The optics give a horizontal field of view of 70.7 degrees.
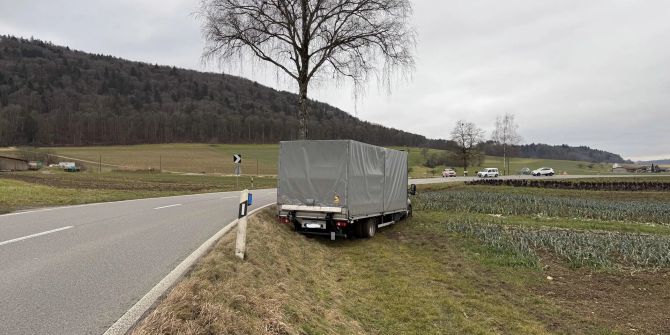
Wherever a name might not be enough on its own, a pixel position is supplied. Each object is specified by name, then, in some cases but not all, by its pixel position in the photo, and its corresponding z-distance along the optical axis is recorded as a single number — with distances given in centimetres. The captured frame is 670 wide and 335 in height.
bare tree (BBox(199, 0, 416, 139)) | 1697
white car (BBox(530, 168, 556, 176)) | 8244
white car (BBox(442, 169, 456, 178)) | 7375
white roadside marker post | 760
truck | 1276
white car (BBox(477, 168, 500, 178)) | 7075
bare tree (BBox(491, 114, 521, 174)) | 8400
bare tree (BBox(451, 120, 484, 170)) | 7925
